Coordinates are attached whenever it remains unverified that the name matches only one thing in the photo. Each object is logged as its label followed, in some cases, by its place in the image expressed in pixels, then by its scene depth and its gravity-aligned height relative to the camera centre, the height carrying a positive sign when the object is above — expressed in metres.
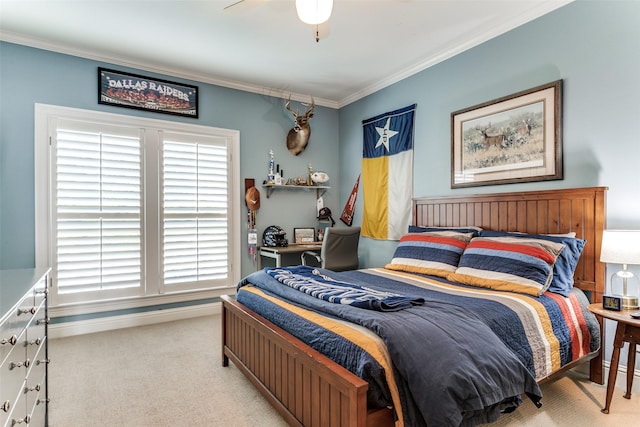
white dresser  1.13 -0.55
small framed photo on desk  4.78 -0.35
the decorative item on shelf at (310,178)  4.85 +0.46
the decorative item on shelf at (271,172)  4.56 +0.51
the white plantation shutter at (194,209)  3.88 +0.01
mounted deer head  4.61 +1.05
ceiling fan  1.95 +1.16
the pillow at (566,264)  2.31 -0.36
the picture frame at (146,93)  3.60 +1.29
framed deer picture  2.71 +0.63
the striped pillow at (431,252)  2.82 -0.36
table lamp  1.98 -0.24
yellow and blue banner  4.02 +0.46
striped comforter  1.34 -0.62
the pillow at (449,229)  3.05 -0.17
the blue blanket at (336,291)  1.74 -0.48
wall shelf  4.57 +0.32
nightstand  1.96 -0.73
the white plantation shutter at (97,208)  3.35 +0.02
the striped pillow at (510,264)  2.24 -0.37
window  3.33 +0.03
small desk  4.10 -0.48
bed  1.40 -0.68
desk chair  3.92 -0.45
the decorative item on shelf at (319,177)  4.79 +0.46
